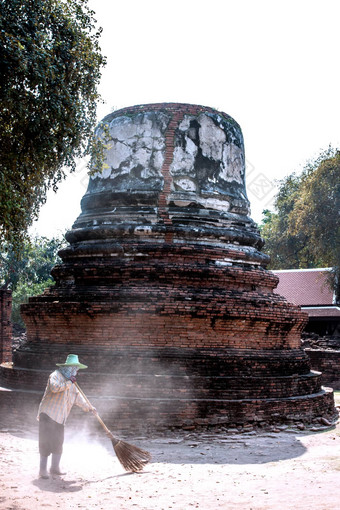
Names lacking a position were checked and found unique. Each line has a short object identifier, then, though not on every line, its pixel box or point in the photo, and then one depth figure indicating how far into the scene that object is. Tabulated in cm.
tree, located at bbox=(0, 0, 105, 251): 635
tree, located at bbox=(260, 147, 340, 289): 2139
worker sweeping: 586
